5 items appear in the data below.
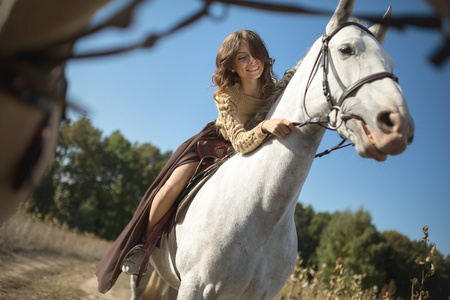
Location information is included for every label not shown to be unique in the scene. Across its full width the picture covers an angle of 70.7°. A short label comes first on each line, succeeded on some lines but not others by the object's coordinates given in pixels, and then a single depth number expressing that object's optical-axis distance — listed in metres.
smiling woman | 2.73
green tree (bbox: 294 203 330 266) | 30.45
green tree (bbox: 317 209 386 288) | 18.17
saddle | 2.60
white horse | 1.84
